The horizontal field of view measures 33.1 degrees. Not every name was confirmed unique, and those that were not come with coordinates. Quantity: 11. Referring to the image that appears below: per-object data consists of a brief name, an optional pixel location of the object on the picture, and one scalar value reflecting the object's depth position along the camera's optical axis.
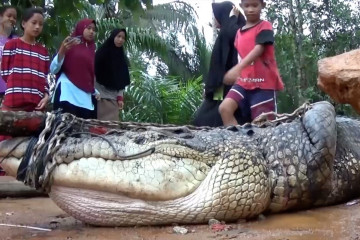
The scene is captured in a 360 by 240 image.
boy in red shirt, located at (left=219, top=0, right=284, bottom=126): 3.76
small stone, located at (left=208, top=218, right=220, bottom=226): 2.43
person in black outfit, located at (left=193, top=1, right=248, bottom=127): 4.43
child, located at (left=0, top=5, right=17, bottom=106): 5.10
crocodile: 2.43
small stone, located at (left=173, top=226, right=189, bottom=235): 2.36
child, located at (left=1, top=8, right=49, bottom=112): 4.55
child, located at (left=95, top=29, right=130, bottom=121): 5.88
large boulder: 2.67
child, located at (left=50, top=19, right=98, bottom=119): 4.95
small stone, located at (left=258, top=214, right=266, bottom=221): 2.53
